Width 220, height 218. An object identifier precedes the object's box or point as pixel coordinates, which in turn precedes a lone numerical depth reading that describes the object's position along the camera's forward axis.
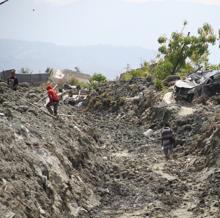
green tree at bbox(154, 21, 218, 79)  63.36
